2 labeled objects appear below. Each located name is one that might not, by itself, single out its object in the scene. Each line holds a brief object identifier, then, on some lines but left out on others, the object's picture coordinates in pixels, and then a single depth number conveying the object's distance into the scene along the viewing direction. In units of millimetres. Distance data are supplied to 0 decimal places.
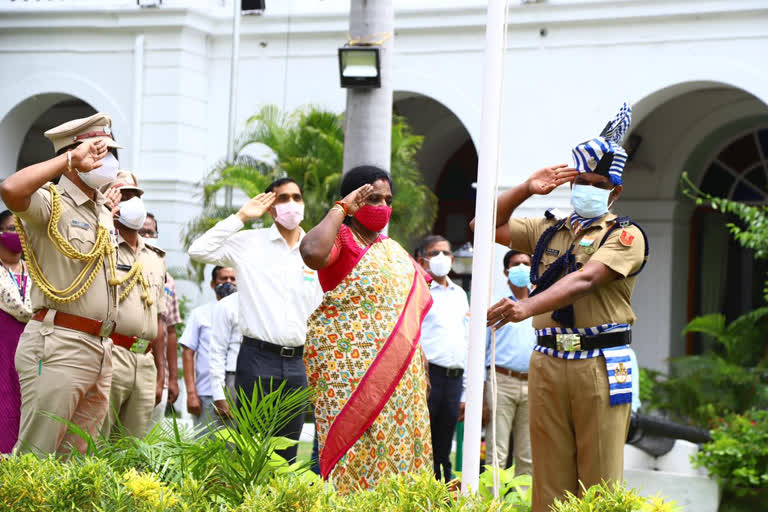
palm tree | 12109
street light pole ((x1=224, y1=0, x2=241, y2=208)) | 13992
